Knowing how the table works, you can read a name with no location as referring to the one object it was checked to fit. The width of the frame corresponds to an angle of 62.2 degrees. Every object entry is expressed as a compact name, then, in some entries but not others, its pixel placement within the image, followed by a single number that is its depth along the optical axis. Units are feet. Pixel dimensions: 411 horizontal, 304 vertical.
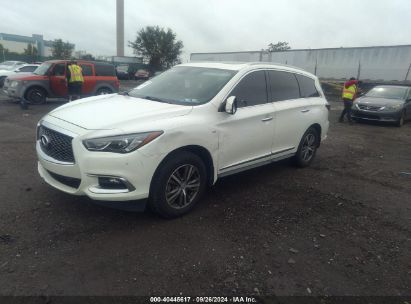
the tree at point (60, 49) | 177.99
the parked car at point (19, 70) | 62.75
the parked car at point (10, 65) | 70.95
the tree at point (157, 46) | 169.68
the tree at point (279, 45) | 218.38
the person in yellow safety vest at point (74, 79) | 39.32
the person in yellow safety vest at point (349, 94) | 39.67
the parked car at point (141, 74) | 117.60
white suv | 11.15
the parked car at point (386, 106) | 39.70
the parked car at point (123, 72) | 107.55
